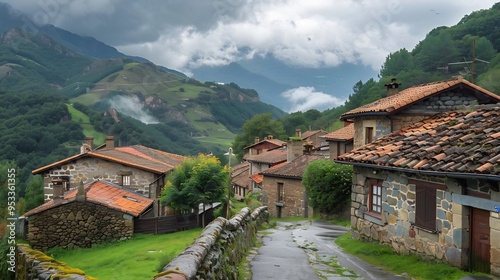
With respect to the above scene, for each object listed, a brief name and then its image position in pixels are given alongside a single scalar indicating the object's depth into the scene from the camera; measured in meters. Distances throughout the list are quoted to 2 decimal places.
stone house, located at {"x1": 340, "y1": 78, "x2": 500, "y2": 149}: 18.58
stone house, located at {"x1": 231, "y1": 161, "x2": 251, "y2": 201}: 55.34
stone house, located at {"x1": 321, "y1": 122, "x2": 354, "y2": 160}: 34.91
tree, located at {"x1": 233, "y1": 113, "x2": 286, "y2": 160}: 99.30
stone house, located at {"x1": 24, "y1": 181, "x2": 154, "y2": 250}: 25.80
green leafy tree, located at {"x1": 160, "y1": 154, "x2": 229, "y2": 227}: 27.10
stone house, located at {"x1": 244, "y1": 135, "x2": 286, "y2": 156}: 70.96
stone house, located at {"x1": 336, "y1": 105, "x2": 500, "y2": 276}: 10.28
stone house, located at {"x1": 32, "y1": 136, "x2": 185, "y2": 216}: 31.05
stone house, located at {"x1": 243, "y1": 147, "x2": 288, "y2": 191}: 47.84
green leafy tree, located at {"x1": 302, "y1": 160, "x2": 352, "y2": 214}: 26.73
